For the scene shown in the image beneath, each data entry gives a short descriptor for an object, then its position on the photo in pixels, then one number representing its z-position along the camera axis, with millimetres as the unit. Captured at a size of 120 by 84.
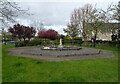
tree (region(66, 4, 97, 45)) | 18601
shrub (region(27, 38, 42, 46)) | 16594
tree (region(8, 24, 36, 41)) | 20983
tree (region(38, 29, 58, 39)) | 22979
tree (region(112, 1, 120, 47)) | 11780
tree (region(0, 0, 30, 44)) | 5667
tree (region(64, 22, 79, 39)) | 20815
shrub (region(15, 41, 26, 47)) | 15394
